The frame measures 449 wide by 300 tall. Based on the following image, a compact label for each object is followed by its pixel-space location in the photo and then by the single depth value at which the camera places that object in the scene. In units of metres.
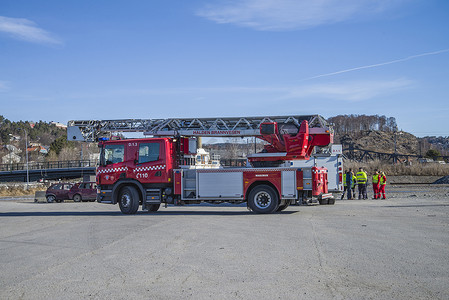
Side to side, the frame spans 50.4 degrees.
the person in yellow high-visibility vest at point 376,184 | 26.69
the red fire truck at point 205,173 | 16.80
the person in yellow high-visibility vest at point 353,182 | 28.08
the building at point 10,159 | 126.02
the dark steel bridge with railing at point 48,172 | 77.69
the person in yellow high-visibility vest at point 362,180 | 26.55
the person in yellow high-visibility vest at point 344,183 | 28.00
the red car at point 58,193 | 35.87
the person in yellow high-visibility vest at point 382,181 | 26.47
